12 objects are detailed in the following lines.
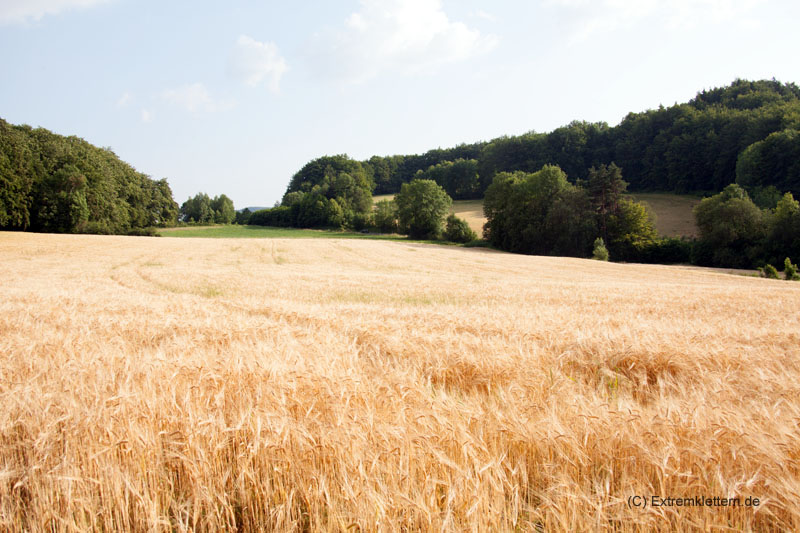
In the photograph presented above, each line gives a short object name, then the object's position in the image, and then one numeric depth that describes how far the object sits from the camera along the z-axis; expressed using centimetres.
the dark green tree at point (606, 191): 5753
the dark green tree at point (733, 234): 4838
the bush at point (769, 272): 3478
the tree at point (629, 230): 5509
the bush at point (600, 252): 4975
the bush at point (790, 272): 3291
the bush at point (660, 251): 5391
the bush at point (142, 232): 5997
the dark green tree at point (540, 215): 5838
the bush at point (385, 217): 8556
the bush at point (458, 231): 7288
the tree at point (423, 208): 7656
